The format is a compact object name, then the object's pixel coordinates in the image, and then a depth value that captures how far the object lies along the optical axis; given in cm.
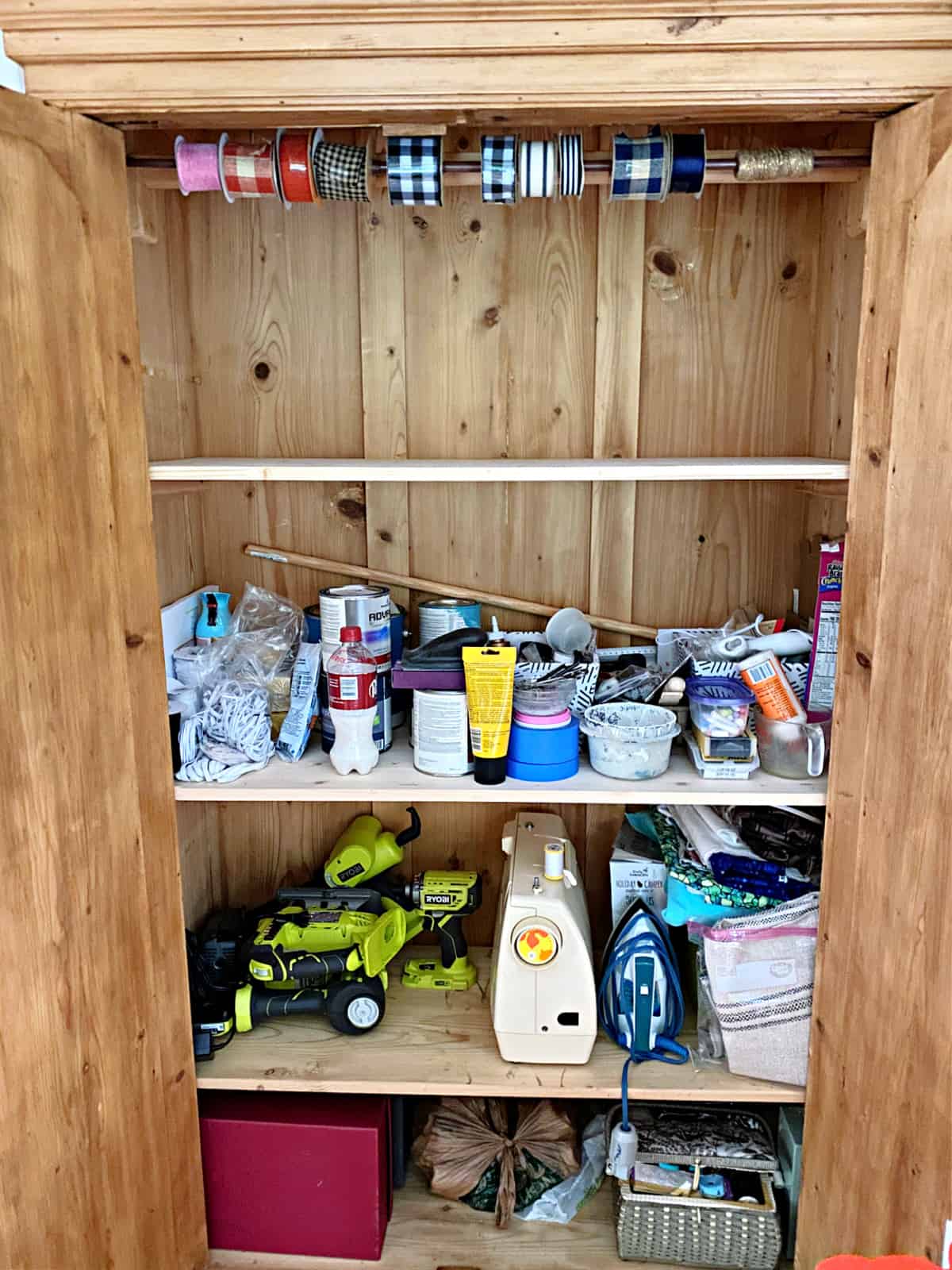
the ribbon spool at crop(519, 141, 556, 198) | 129
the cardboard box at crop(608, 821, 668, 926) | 164
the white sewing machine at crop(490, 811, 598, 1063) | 151
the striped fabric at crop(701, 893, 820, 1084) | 147
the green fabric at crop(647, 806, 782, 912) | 150
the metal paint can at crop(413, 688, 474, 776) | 146
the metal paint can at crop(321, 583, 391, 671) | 153
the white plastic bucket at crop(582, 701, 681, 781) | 146
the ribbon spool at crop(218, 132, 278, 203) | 129
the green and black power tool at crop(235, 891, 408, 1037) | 161
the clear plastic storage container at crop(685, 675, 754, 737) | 146
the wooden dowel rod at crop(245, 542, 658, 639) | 174
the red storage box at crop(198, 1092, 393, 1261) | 157
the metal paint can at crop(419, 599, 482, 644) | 164
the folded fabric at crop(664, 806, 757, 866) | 154
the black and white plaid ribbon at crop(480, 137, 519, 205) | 128
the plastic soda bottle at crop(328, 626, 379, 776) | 147
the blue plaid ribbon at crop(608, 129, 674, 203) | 128
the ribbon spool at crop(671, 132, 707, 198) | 129
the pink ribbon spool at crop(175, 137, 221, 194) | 128
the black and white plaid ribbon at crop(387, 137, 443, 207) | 128
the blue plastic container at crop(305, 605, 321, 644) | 161
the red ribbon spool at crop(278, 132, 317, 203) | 129
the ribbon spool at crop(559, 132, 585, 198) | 129
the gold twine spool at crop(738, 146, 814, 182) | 130
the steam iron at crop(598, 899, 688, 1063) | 157
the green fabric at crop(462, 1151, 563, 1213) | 169
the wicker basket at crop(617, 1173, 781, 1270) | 152
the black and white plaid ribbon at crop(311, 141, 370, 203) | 130
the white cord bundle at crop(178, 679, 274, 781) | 148
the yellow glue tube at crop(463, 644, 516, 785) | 144
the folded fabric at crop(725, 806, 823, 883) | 150
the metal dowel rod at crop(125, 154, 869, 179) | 130
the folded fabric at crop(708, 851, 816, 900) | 149
